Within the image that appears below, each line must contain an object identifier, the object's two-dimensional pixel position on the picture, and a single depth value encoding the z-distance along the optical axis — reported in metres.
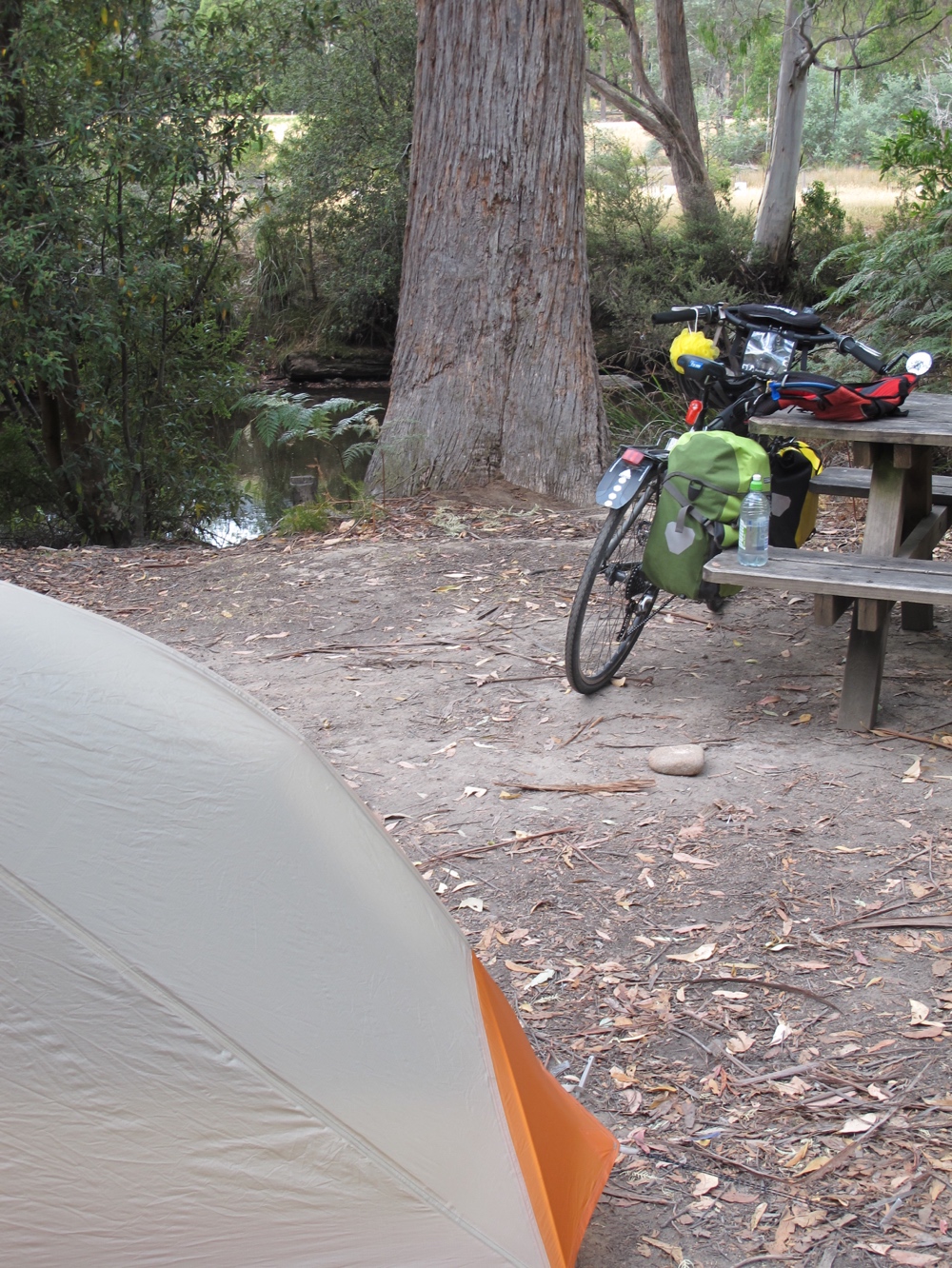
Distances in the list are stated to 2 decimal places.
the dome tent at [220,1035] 1.75
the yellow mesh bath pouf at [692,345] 4.76
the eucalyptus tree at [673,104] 18.86
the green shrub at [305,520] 7.47
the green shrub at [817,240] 17.51
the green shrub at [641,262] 16.25
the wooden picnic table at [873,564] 3.98
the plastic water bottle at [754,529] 4.11
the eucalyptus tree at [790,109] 17.98
